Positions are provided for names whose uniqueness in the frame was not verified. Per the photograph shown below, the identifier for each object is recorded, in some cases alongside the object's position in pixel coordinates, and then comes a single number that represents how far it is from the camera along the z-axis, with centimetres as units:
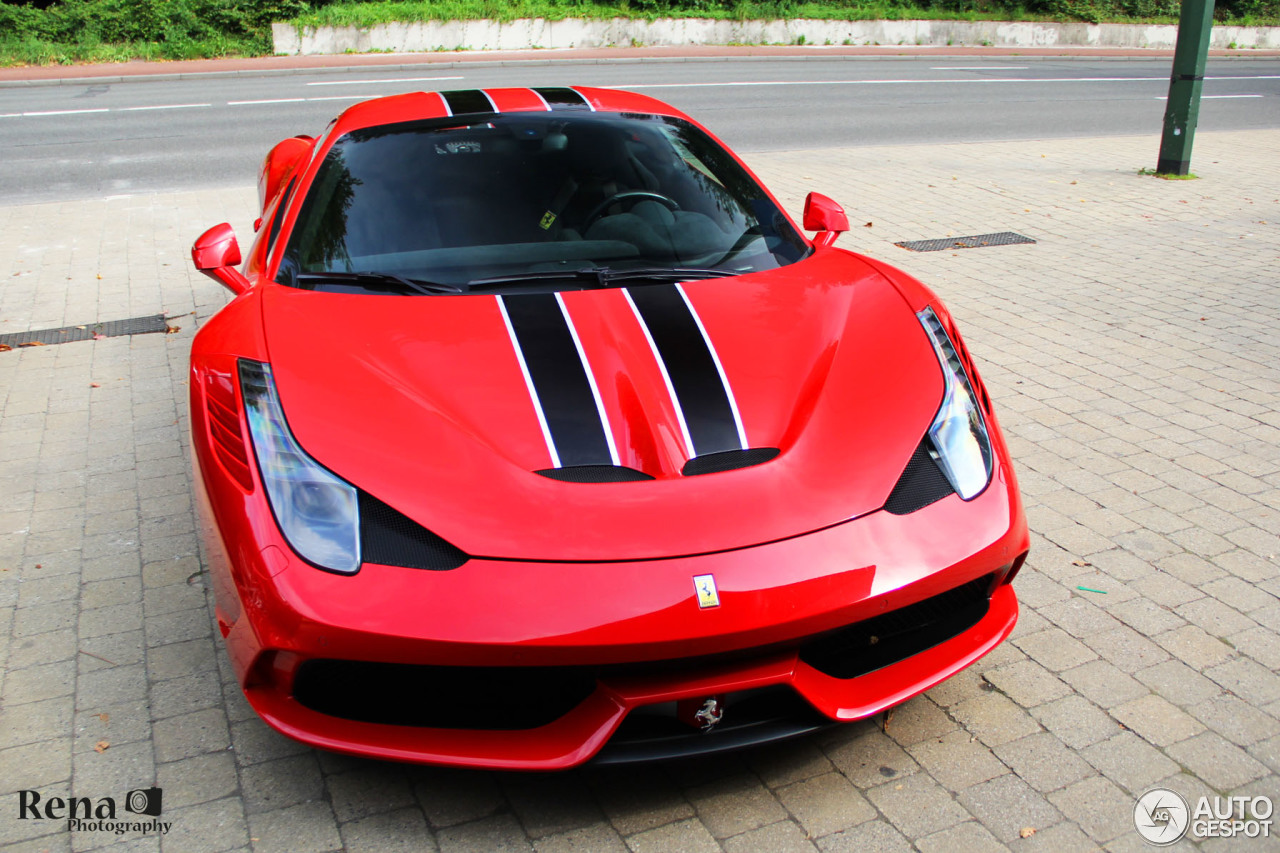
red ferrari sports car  212
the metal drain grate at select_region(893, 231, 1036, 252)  760
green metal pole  937
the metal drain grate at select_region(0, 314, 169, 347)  571
